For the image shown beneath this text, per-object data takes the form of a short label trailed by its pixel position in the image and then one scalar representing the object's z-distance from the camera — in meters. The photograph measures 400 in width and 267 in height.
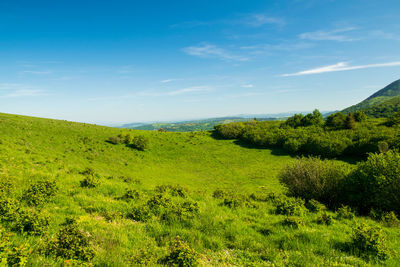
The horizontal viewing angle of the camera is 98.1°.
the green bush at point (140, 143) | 59.69
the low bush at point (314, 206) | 11.91
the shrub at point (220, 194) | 14.73
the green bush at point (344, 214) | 11.21
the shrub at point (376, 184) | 13.36
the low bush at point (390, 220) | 10.08
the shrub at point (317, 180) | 16.53
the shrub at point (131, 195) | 11.20
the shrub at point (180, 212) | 8.49
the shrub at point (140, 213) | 8.43
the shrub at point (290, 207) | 10.86
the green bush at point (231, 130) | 86.14
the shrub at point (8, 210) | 6.33
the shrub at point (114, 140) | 57.97
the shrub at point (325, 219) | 9.68
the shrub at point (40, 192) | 8.62
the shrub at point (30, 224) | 5.97
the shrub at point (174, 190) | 13.64
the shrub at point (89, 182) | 12.88
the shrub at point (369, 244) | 6.38
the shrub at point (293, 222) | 8.57
